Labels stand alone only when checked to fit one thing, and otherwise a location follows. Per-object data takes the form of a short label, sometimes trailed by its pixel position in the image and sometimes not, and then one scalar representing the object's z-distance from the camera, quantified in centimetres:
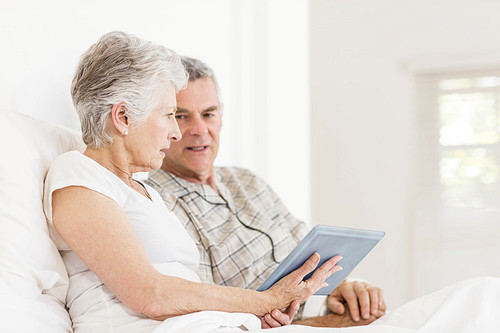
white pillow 230
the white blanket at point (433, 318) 227
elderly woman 230
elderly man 276
